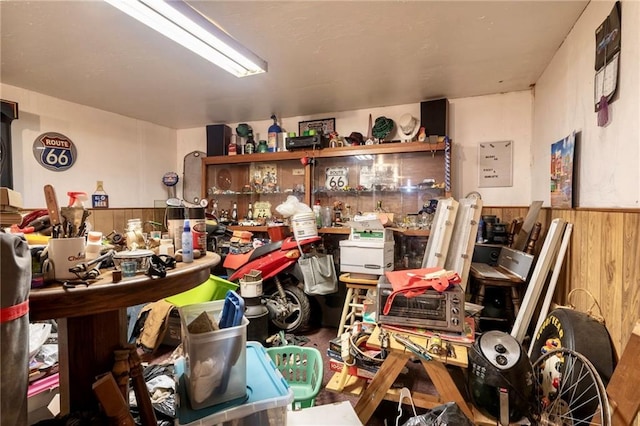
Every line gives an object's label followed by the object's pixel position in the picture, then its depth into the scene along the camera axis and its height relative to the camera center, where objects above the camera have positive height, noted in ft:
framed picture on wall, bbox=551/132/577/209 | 6.31 +0.64
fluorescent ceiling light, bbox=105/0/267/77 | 5.40 +3.51
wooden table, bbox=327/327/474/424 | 4.90 -2.98
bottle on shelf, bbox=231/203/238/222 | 14.22 -0.50
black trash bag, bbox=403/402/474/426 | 4.19 -3.02
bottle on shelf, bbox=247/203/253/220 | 14.07 -0.46
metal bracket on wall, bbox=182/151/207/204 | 15.24 +1.29
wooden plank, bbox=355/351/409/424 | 5.15 -3.15
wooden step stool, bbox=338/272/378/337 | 8.55 -2.73
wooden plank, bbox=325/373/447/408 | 5.42 -3.59
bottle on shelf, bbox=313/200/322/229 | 11.71 -0.45
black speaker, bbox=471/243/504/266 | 9.30 -1.59
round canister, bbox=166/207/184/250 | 3.85 -0.30
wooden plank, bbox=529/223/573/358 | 6.34 -1.50
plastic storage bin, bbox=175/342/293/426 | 3.25 -2.28
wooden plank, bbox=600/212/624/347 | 4.49 -1.10
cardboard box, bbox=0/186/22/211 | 2.59 +0.03
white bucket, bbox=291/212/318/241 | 10.05 -0.80
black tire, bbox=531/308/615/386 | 4.49 -2.12
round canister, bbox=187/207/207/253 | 3.89 -0.30
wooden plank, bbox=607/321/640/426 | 3.47 -2.17
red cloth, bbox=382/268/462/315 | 5.44 -1.49
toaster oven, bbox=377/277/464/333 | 5.28 -1.94
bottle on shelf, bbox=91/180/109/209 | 12.30 +0.19
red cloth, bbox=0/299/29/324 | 1.98 -0.73
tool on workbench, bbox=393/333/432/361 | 4.81 -2.34
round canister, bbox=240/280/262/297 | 8.70 -2.44
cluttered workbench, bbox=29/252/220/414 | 2.60 -1.29
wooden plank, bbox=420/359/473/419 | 4.90 -2.94
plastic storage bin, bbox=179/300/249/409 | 3.30 -1.81
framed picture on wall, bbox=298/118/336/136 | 12.96 +3.30
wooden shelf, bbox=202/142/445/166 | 10.75 +1.92
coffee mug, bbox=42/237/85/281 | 2.61 -0.48
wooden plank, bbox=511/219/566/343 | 6.55 -1.67
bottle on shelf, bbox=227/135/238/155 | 13.67 +2.39
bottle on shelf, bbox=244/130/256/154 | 13.52 +2.48
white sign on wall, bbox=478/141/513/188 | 10.60 +1.32
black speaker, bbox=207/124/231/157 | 14.19 +2.91
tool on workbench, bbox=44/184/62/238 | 2.73 -0.07
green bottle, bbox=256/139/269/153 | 13.29 +2.41
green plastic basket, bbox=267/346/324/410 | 6.16 -3.37
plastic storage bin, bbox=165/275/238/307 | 7.86 -2.35
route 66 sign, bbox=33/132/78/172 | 10.69 +1.86
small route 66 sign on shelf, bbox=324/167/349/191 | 12.71 +1.00
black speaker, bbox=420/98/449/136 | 10.83 +3.06
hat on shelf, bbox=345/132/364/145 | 11.83 +2.45
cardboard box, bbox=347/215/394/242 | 8.52 -0.81
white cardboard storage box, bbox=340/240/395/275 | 8.39 -1.52
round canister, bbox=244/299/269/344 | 8.46 -3.31
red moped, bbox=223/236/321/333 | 9.39 -2.51
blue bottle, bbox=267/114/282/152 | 13.19 +2.89
